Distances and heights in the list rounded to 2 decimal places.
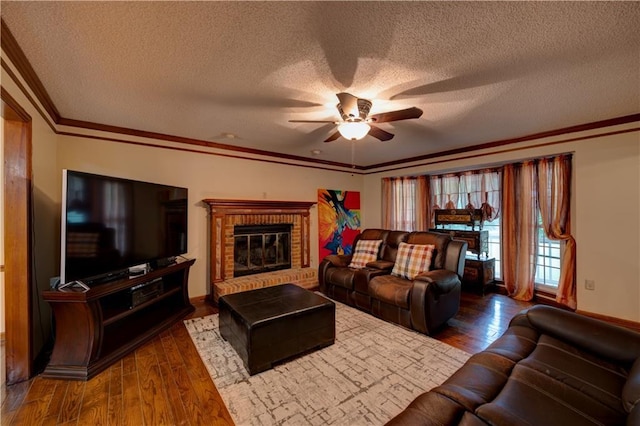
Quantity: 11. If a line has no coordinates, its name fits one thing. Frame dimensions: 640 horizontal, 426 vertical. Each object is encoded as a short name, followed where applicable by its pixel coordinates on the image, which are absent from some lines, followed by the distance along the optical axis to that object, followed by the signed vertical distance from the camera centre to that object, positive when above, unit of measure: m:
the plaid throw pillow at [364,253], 3.82 -0.61
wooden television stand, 2.07 -0.98
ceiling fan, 2.19 +0.87
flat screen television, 2.14 -0.12
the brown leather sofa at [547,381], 1.03 -0.81
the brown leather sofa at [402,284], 2.74 -0.86
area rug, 1.72 -1.31
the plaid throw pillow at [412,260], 3.20 -0.60
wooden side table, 4.10 -0.98
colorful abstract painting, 5.41 -0.16
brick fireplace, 3.89 -0.37
